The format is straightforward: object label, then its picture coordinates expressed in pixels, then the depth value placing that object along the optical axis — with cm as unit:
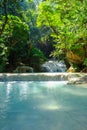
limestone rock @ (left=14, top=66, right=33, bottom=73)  1069
